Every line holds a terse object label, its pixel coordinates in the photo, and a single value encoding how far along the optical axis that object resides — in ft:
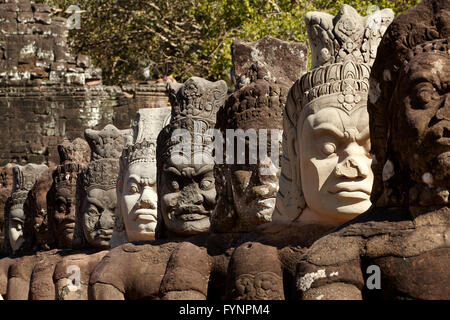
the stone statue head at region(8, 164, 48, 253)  44.73
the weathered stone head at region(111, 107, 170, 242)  31.37
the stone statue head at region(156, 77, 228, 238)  28.25
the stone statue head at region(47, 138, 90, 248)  37.76
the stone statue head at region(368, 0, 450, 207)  16.47
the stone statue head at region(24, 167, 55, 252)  40.29
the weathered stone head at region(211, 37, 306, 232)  24.89
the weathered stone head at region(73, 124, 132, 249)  34.94
